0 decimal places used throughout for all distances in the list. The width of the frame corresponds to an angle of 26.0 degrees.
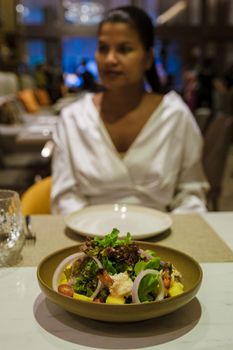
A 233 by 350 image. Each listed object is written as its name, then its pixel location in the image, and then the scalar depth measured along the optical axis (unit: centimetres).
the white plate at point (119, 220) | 125
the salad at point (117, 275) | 80
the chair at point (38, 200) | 187
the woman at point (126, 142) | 181
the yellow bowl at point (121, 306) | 75
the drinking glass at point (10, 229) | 106
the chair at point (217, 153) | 311
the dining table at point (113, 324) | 76
